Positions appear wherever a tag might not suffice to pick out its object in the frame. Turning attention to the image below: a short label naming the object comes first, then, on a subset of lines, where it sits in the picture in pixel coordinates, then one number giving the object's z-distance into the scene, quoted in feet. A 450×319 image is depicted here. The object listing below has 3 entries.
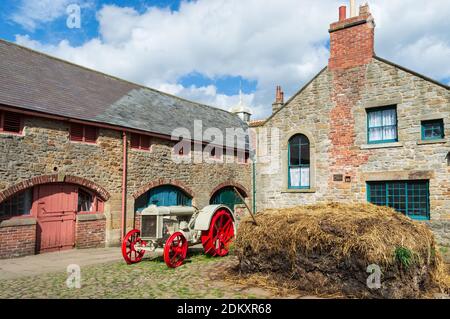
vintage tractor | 30.32
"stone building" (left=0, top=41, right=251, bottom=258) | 37.11
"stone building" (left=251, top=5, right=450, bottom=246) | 40.52
